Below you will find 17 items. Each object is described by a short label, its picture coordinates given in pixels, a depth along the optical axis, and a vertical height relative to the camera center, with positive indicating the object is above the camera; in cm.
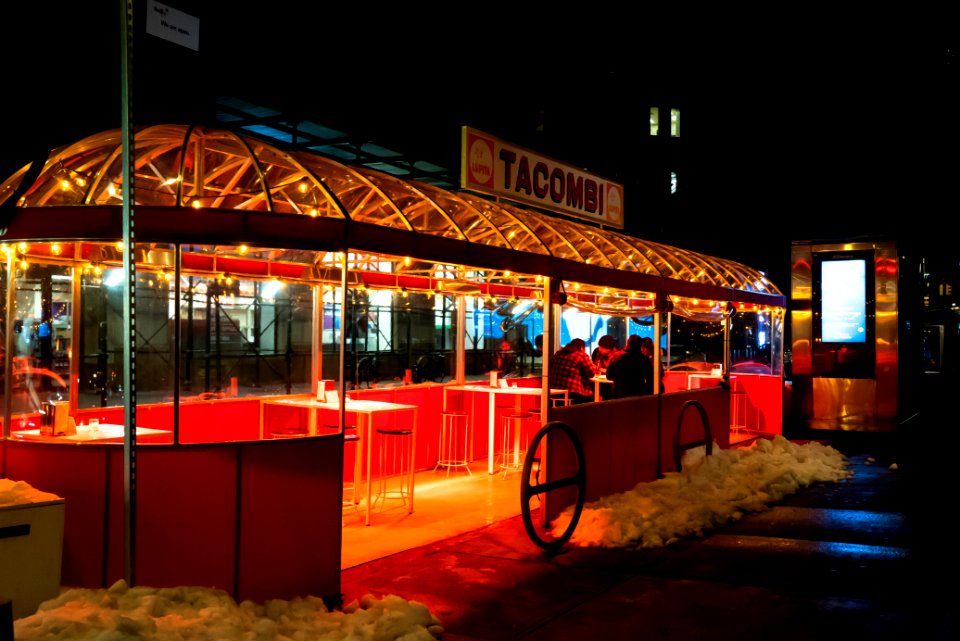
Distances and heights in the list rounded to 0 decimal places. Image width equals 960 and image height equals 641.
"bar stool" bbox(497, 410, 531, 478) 1224 -188
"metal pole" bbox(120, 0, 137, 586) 414 +22
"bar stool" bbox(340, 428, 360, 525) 828 -212
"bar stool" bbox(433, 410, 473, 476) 1256 -179
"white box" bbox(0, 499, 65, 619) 511 -147
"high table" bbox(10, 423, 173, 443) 673 -95
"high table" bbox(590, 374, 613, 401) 1478 -103
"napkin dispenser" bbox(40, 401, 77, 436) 674 -80
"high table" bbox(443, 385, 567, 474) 1202 -112
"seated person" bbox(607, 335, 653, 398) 1159 -65
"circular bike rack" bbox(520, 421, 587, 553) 759 -159
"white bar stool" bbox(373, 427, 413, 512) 1002 -191
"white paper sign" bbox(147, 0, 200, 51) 482 +179
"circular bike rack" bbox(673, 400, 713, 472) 1139 -158
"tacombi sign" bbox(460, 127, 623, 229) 1012 +206
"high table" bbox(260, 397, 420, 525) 912 -96
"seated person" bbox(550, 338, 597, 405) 1220 -67
